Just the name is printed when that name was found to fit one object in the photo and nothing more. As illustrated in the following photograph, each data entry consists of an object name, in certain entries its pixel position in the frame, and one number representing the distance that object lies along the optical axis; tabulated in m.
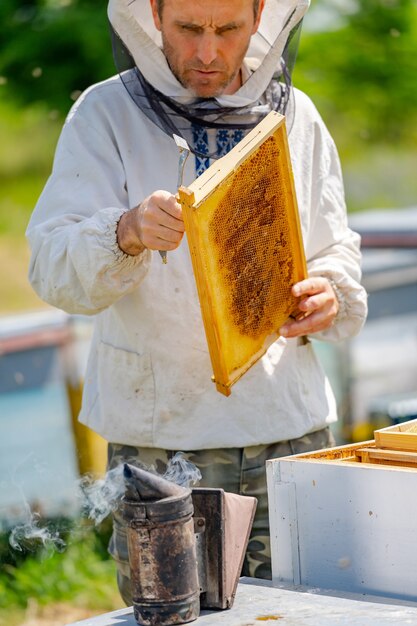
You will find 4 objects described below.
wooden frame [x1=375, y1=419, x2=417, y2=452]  3.16
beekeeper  3.53
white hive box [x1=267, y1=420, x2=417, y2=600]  3.04
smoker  2.98
